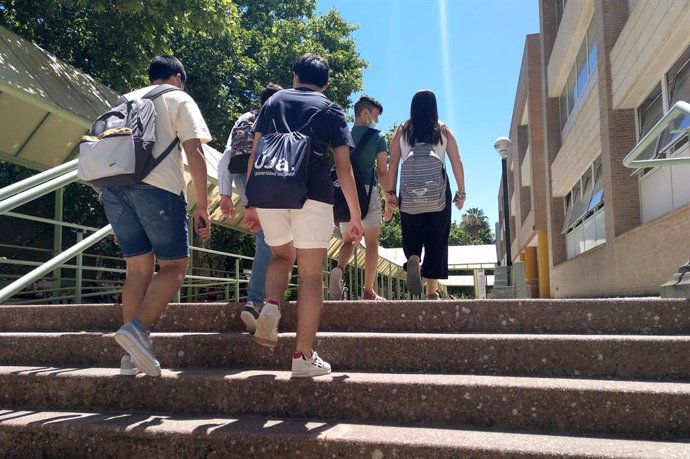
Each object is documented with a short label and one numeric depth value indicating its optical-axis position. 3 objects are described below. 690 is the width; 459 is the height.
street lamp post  14.34
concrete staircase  2.50
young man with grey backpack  3.11
